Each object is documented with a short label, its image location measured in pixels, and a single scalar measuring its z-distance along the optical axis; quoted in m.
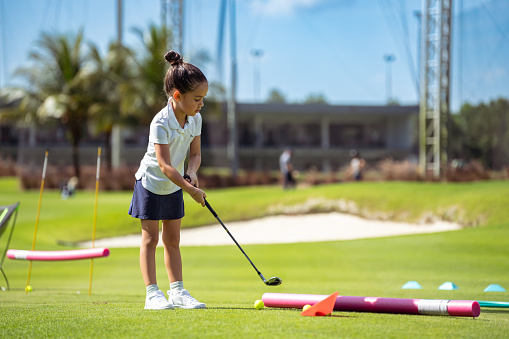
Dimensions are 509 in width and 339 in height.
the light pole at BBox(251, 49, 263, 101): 58.38
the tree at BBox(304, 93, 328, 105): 127.40
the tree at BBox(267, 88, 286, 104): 128.15
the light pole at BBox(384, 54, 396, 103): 61.75
